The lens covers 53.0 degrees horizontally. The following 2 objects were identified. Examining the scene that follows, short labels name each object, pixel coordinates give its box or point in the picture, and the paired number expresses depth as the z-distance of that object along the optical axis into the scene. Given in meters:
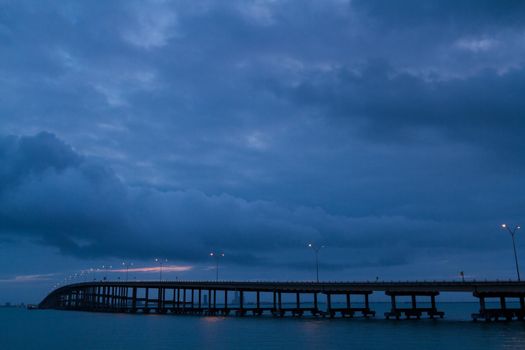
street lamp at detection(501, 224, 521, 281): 108.01
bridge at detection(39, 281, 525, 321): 121.62
